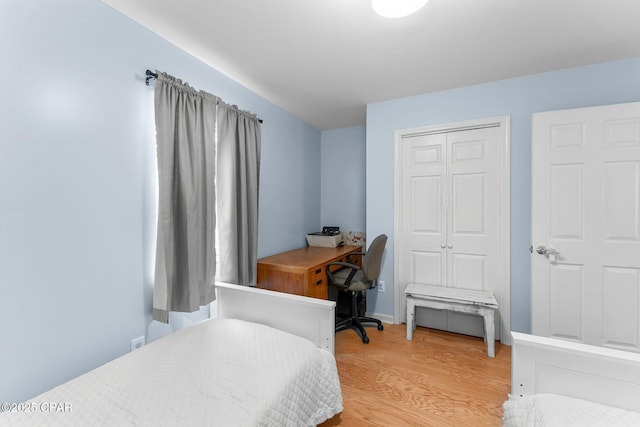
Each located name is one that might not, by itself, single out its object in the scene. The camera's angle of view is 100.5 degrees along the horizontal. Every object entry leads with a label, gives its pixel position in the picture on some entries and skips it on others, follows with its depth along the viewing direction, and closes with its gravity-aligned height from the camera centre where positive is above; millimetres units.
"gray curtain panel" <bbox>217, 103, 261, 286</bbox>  2207 +148
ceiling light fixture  1338 +1063
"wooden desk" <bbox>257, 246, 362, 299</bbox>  2268 -536
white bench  2250 -789
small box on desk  3268 -330
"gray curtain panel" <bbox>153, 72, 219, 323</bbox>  1666 +100
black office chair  2484 -617
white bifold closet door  2484 -12
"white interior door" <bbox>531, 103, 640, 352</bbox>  1934 -84
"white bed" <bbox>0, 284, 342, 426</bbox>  953 -716
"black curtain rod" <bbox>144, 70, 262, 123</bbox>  1648 +850
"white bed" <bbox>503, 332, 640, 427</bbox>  983 -730
